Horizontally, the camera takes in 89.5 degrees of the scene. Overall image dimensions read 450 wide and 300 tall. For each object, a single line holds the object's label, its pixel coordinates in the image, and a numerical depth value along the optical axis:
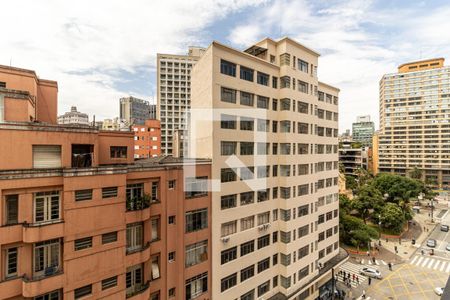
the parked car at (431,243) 52.34
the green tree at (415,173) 104.89
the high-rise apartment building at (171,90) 93.25
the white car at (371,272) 40.81
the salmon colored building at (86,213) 13.95
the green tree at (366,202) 58.88
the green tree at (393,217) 54.28
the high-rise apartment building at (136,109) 140.62
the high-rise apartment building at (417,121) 105.88
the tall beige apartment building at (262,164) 23.59
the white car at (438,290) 35.66
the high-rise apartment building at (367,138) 187.80
